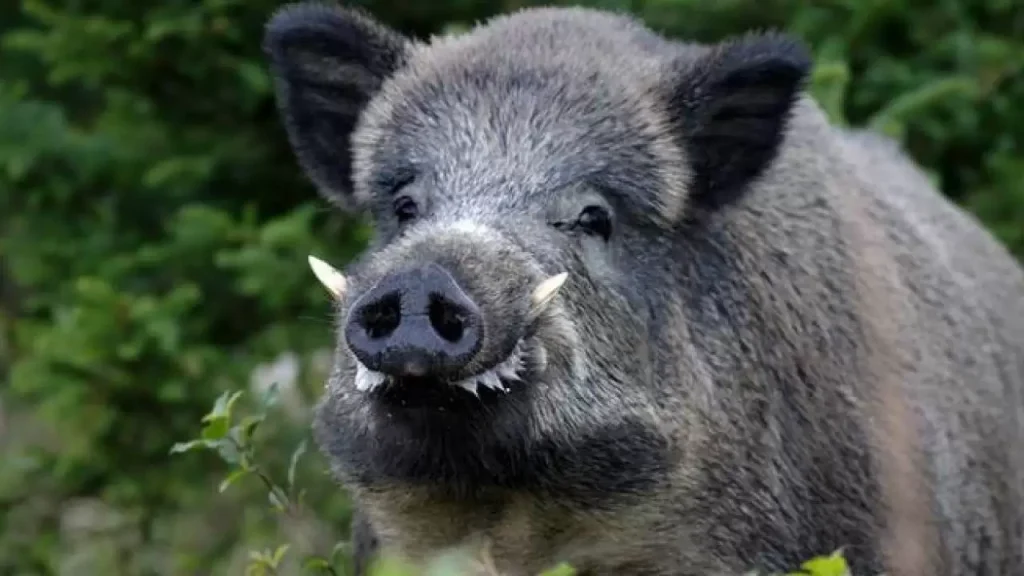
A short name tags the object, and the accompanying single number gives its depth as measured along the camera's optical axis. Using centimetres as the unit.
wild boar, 936
